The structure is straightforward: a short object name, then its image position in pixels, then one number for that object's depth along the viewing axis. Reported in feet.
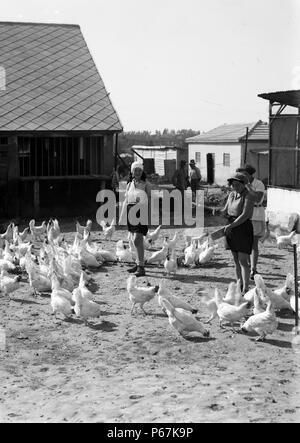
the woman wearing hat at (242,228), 26.94
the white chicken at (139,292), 25.26
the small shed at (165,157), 104.63
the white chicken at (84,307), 24.23
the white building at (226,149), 89.67
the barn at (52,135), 52.44
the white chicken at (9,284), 28.30
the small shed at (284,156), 45.21
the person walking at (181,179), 63.46
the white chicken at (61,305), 24.75
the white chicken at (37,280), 28.81
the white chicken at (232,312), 22.71
